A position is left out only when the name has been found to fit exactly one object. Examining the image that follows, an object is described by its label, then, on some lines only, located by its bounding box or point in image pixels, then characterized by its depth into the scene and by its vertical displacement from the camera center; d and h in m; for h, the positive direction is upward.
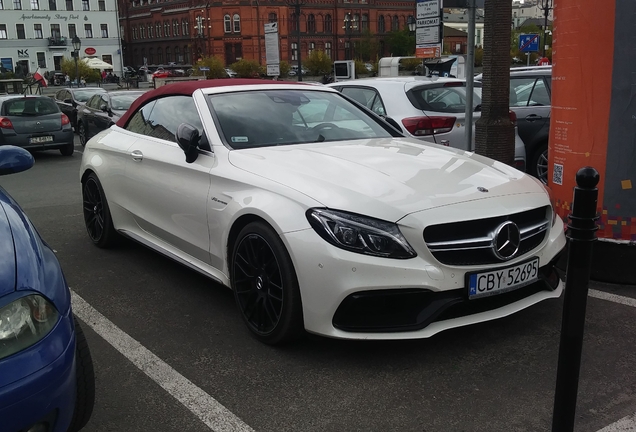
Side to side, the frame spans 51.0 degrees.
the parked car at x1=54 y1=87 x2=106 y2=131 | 19.98 -1.20
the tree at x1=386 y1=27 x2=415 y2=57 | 90.19 +0.98
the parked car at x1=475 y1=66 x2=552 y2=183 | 8.48 -0.82
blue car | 2.19 -0.96
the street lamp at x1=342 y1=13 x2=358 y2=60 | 92.81 +3.49
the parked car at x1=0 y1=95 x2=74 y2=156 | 14.48 -1.38
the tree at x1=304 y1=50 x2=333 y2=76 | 58.94 -0.97
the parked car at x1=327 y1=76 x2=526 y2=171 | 7.74 -0.64
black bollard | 2.32 -0.88
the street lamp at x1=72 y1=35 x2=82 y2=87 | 47.22 +1.14
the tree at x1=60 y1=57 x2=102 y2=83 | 58.25 -1.03
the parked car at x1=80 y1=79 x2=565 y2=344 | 3.35 -0.90
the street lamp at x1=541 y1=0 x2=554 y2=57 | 34.89 +2.20
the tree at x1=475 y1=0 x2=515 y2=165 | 7.79 -0.50
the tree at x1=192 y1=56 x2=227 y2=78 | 52.64 -1.06
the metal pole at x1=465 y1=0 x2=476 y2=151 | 7.19 -0.36
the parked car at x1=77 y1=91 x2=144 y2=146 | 15.09 -1.18
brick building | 86.19 +3.73
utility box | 30.17 -0.81
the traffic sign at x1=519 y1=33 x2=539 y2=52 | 22.86 +0.18
